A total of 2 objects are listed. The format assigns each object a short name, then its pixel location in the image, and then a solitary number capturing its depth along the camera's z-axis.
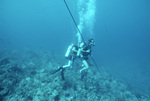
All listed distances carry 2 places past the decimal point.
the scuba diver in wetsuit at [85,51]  7.12
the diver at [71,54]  7.49
